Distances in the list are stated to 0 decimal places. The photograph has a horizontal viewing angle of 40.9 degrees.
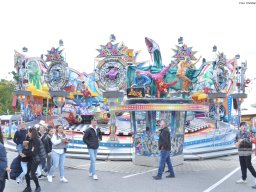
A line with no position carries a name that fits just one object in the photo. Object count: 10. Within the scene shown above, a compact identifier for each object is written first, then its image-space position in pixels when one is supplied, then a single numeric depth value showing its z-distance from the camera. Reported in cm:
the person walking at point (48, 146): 902
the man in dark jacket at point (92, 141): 912
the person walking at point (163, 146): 924
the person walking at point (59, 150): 862
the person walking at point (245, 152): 846
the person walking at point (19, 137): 1185
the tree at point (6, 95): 5546
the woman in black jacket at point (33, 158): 756
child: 761
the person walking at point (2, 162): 550
